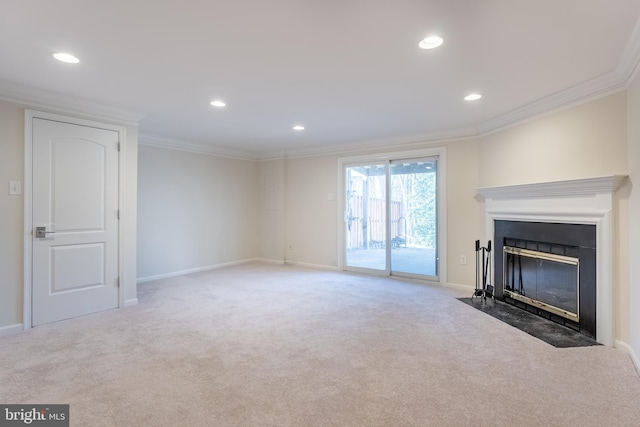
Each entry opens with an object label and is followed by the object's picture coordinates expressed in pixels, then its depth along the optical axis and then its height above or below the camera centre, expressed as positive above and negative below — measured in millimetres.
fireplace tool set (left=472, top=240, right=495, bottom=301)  4202 -765
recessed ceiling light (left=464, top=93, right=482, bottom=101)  3352 +1211
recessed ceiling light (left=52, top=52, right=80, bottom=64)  2490 +1197
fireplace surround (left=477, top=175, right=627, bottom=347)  2830 +42
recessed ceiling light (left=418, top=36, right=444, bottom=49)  2229 +1180
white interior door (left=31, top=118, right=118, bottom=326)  3354 -62
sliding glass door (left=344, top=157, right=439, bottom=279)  5242 -39
